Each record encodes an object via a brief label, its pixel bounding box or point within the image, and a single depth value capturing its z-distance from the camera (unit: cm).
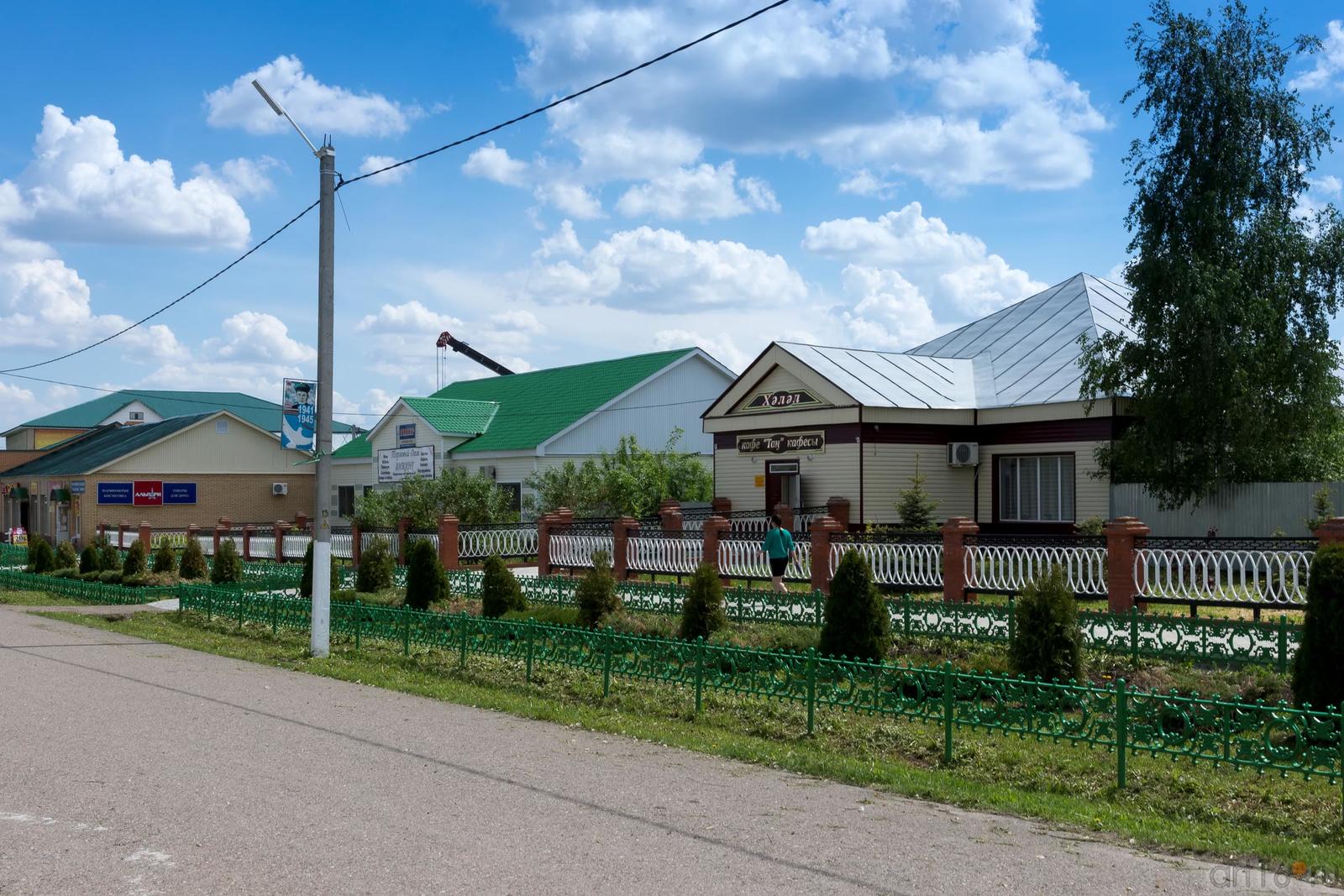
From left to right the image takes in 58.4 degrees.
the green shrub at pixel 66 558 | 3027
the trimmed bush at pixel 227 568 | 2498
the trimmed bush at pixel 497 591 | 1661
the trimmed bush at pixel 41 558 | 3058
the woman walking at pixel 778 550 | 1900
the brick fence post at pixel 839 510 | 2709
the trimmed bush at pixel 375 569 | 2158
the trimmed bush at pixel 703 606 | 1384
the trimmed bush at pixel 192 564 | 2680
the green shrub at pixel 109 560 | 2866
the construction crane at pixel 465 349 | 6719
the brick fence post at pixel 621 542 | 2277
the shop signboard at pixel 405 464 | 4128
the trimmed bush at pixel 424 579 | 1855
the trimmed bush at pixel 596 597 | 1504
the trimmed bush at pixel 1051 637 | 1055
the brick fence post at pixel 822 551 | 1884
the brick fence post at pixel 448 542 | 2675
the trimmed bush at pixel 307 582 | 2122
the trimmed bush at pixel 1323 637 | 845
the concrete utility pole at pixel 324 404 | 1530
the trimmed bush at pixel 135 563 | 2648
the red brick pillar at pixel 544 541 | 2439
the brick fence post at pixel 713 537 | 2131
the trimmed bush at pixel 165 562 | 2720
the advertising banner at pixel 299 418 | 1602
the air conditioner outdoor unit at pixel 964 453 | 2766
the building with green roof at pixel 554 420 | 3975
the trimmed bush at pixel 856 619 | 1207
